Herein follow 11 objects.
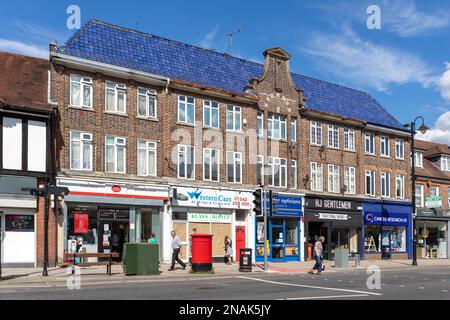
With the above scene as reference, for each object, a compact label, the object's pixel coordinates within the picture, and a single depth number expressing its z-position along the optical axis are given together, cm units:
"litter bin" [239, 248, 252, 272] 2648
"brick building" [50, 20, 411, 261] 2838
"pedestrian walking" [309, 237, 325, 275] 2612
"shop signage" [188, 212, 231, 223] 3198
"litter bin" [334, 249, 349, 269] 3091
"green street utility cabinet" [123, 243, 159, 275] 2259
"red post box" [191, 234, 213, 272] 2403
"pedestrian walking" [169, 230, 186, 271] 2570
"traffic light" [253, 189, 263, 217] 2588
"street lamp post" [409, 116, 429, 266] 3550
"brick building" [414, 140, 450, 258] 4616
